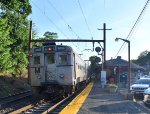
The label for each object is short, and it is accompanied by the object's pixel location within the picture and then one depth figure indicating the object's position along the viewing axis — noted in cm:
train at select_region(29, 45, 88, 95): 1062
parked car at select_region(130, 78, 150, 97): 1383
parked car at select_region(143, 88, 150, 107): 887
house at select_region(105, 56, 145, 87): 3331
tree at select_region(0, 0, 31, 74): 1711
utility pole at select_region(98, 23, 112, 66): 2016
